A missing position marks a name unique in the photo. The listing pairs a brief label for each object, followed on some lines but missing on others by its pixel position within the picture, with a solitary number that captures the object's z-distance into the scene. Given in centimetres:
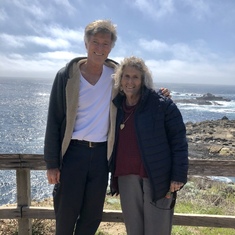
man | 298
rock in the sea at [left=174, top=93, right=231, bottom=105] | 7462
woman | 286
